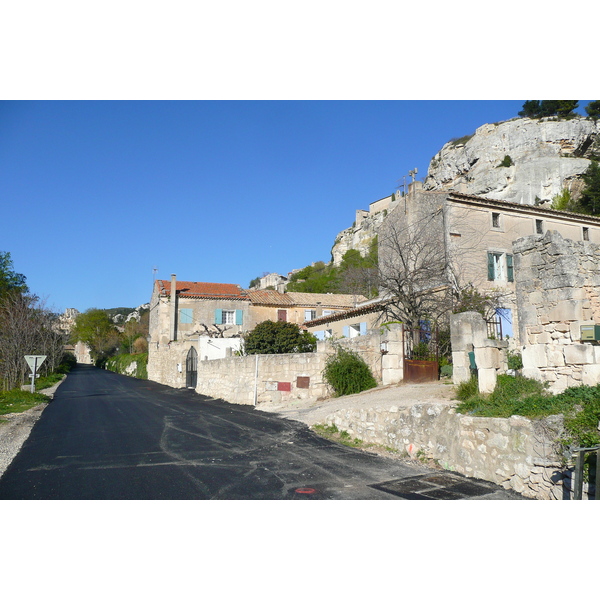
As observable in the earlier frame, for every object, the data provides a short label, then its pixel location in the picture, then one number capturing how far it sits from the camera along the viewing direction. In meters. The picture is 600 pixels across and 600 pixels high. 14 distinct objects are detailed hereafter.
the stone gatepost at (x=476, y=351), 8.45
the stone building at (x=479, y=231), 19.92
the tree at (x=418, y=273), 16.70
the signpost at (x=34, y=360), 18.12
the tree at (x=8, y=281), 33.81
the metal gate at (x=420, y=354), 13.15
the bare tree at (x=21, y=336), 26.00
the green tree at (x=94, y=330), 74.31
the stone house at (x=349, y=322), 19.73
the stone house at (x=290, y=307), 35.47
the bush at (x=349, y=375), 14.10
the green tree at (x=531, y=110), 57.07
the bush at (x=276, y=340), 20.92
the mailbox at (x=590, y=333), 6.52
